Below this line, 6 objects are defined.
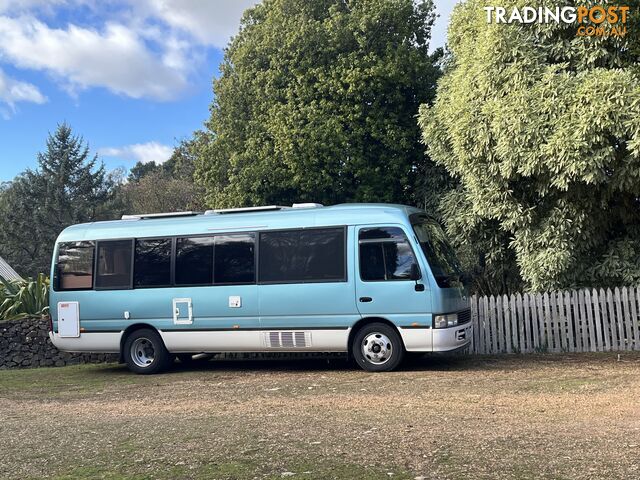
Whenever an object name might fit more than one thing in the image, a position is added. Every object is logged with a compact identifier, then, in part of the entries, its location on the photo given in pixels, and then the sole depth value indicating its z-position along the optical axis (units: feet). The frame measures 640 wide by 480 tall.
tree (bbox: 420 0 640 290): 35.19
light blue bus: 34.91
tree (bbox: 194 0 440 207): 55.36
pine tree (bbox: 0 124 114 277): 134.41
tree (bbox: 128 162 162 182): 244.01
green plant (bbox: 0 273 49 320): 50.21
